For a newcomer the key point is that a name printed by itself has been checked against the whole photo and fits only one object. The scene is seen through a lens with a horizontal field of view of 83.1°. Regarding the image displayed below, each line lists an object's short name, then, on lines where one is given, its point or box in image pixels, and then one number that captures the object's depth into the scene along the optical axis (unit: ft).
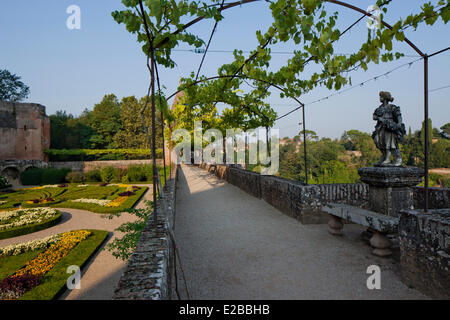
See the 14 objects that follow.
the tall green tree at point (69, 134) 135.64
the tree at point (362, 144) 199.01
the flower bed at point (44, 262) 16.52
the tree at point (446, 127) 232.02
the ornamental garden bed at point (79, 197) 43.67
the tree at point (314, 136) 207.02
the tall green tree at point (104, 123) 144.05
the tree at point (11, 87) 166.09
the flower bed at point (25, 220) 30.22
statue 17.95
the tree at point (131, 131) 139.85
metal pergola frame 10.69
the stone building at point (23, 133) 97.40
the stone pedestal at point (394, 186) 16.94
